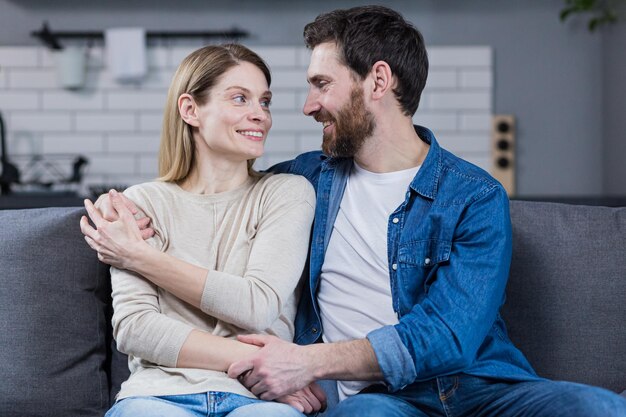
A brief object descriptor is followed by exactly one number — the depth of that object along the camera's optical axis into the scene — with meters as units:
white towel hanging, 4.21
